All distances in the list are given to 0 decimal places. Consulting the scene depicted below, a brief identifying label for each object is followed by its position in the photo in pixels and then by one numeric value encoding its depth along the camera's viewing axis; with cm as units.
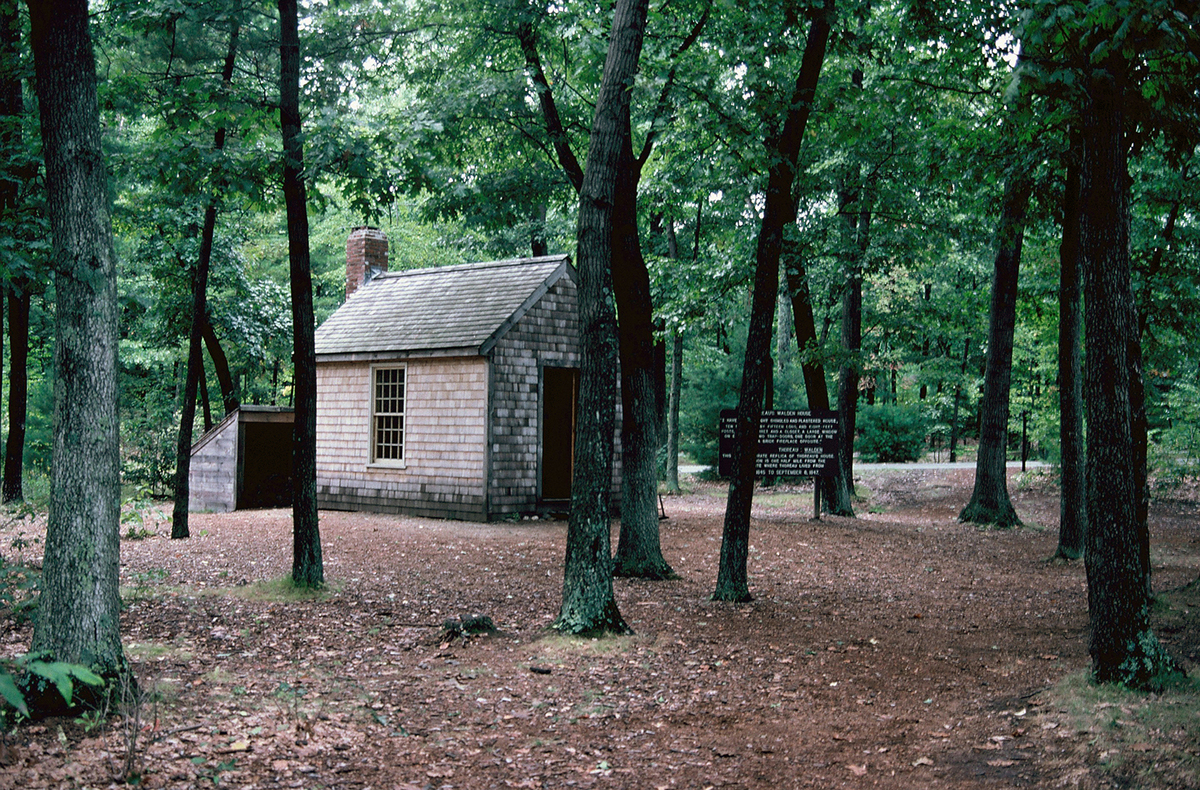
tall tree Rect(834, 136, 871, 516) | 1606
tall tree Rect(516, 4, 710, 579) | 1051
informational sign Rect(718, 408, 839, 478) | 1522
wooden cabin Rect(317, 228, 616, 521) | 1600
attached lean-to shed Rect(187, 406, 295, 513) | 1819
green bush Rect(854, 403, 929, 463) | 3047
